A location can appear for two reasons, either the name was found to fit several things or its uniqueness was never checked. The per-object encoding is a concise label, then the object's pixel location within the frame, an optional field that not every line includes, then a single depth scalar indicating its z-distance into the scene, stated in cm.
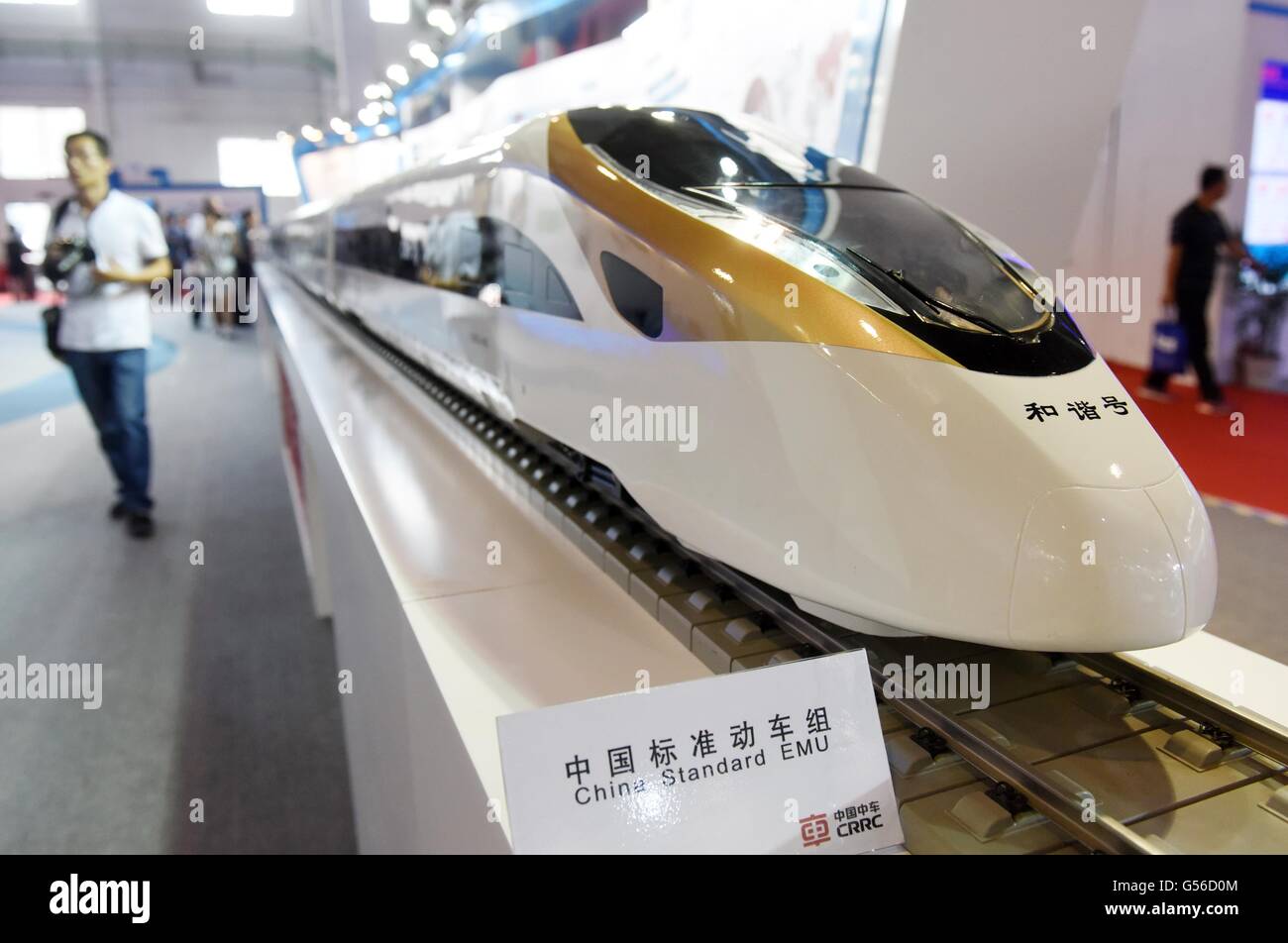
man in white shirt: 506
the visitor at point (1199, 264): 711
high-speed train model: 157
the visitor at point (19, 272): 2244
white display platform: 175
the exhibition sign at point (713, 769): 123
